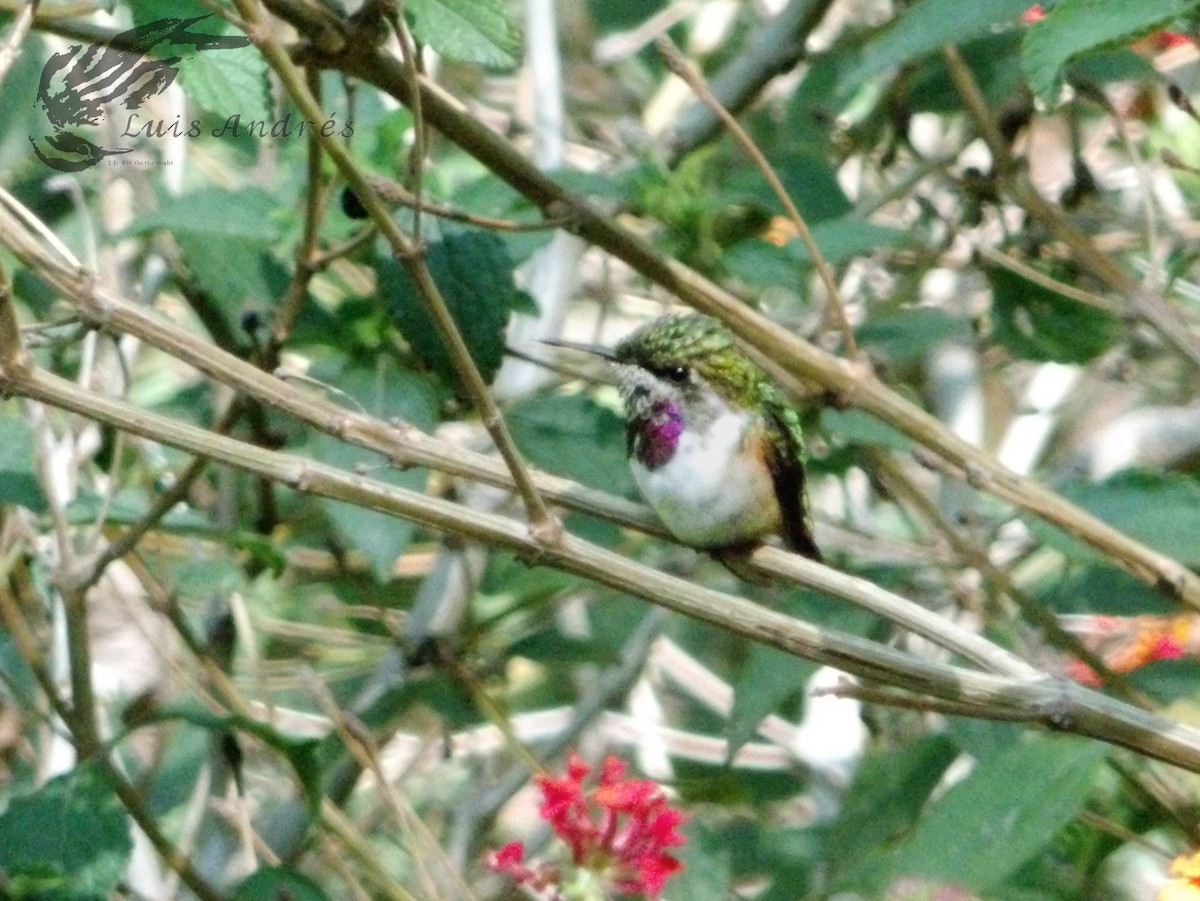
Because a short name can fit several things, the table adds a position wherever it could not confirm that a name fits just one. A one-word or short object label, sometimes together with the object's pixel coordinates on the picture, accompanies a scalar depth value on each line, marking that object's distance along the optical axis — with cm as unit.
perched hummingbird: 525
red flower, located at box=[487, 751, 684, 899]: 429
